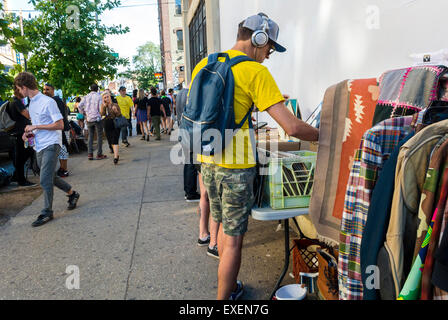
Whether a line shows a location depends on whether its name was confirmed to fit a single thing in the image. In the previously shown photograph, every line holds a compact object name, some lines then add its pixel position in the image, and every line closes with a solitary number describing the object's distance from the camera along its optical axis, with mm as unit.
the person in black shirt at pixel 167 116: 13570
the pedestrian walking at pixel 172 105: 15530
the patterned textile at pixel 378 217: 1363
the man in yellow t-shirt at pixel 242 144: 1974
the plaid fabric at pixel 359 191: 1466
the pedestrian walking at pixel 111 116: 8438
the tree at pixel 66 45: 10250
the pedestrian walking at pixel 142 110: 12219
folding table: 2348
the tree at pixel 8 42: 5044
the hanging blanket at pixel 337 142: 1886
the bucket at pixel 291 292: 2493
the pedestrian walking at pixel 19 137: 5945
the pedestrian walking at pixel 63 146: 7117
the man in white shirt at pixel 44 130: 4387
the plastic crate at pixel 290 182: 2395
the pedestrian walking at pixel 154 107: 11641
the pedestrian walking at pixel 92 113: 8641
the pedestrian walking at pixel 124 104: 10547
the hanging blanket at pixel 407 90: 1531
